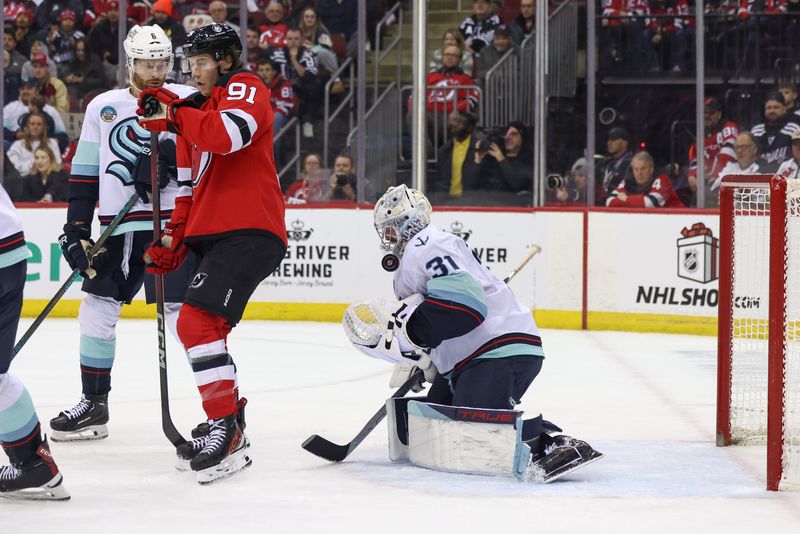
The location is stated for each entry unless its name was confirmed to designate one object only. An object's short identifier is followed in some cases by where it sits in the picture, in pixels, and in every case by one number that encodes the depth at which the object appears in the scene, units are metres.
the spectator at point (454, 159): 16.12
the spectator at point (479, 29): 17.11
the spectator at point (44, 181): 16.77
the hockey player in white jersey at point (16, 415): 5.79
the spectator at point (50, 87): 17.33
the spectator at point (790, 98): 15.15
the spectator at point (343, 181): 16.33
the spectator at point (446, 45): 17.00
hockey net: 6.63
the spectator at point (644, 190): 15.12
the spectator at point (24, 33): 17.52
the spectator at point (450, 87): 16.61
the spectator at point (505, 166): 15.95
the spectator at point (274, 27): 17.39
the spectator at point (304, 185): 16.48
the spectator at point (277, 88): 17.41
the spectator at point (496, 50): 16.73
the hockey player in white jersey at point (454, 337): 6.64
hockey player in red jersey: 6.69
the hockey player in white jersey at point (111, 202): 7.91
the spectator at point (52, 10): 18.02
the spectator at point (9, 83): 17.12
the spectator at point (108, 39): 17.17
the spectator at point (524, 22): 16.44
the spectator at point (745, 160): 14.94
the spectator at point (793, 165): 14.46
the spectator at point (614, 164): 15.45
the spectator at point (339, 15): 16.87
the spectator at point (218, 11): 17.45
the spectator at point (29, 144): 16.86
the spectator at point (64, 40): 17.70
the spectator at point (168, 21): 17.92
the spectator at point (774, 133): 14.84
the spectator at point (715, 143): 15.17
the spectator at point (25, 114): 16.98
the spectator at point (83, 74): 17.22
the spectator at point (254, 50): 17.16
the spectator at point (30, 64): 17.42
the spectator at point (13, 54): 17.36
